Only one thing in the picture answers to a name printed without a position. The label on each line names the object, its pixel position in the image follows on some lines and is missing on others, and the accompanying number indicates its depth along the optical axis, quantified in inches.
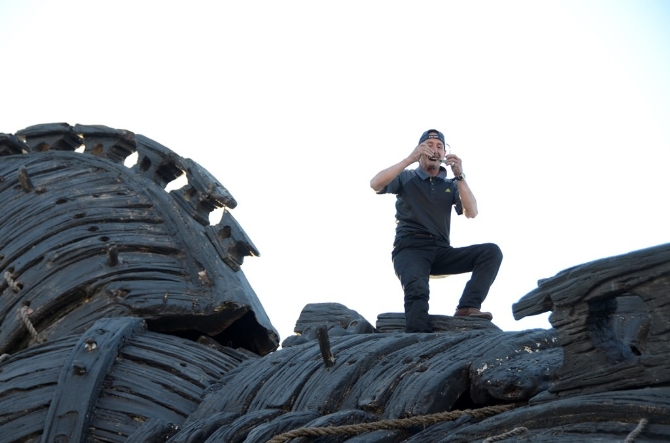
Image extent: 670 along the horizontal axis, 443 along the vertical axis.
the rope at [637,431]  303.3
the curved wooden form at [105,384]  542.7
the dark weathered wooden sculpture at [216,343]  349.2
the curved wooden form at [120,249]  656.0
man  612.1
